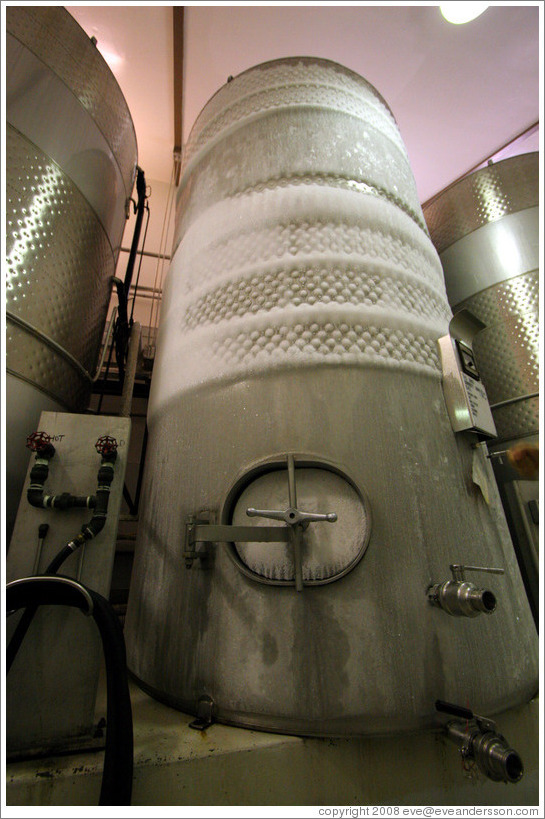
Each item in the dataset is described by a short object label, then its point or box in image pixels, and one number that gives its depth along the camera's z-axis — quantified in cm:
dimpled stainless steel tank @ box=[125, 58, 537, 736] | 108
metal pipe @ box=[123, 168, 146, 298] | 279
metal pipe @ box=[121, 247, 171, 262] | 396
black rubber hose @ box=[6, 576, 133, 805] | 86
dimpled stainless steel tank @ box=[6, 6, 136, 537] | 169
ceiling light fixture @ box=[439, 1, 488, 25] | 288
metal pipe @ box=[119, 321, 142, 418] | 221
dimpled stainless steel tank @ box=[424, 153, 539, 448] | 236
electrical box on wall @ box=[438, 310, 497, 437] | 141
